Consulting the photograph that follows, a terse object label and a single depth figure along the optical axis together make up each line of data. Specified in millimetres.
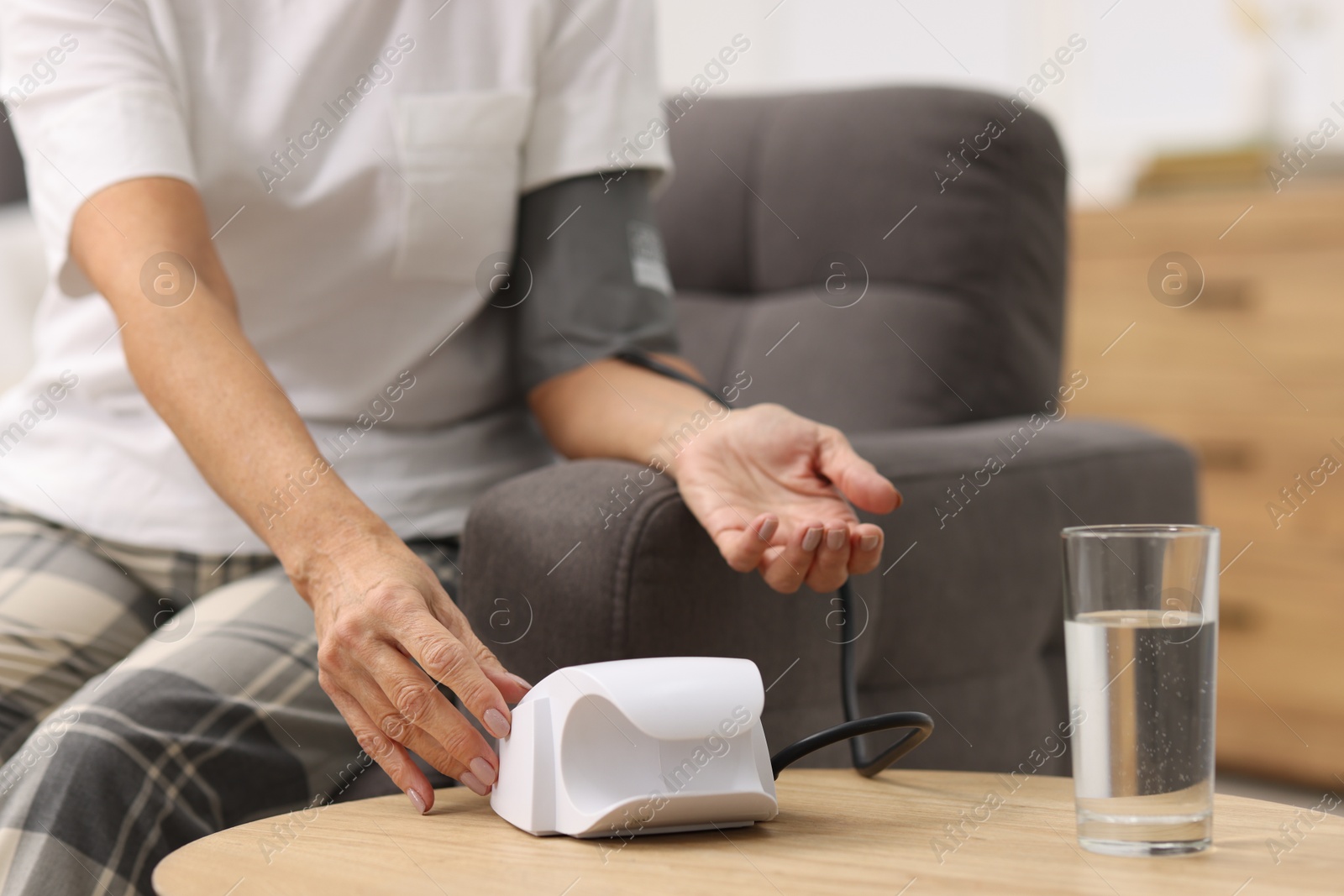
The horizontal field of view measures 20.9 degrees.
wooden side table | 1534
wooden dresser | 4051
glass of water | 1550
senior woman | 1797
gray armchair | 1814
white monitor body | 1606
